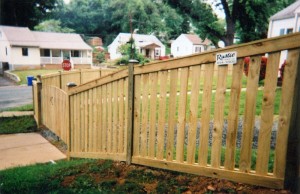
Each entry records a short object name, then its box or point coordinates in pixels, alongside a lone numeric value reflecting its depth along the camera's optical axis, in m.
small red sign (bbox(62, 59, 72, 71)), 15.40
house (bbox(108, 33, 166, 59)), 49.75
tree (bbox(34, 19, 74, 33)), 55.50
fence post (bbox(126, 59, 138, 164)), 3.53
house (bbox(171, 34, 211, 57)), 47.88
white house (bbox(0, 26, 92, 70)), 31.48
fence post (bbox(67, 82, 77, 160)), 5.16
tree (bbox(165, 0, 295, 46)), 18.09
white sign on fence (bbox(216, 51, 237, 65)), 2.47
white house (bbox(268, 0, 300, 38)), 13.80
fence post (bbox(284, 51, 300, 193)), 2.14
